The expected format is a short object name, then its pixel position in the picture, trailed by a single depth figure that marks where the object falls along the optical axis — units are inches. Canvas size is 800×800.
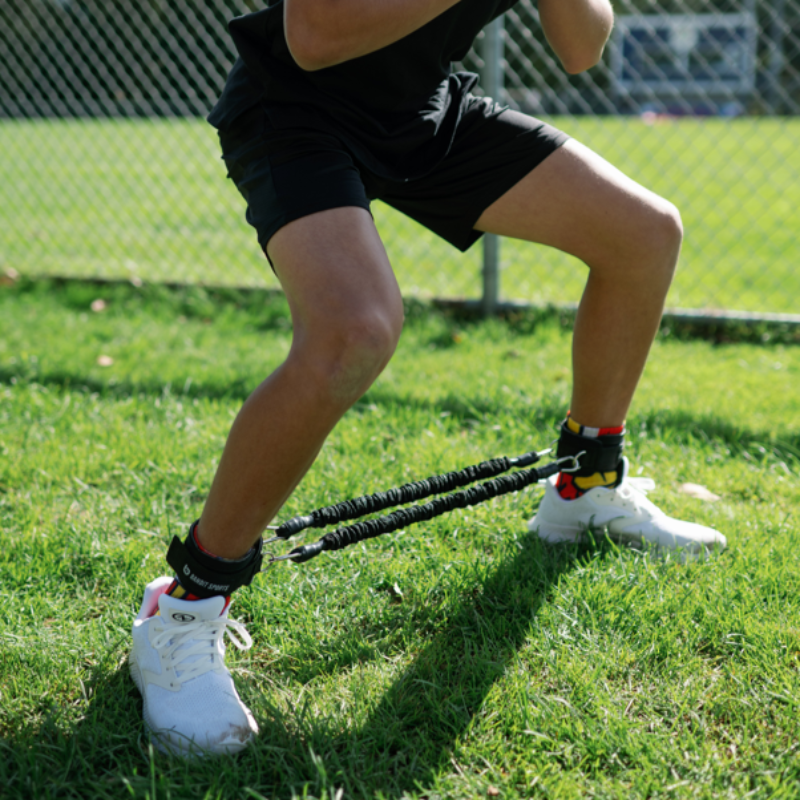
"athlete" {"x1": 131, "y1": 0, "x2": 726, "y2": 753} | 54.6
